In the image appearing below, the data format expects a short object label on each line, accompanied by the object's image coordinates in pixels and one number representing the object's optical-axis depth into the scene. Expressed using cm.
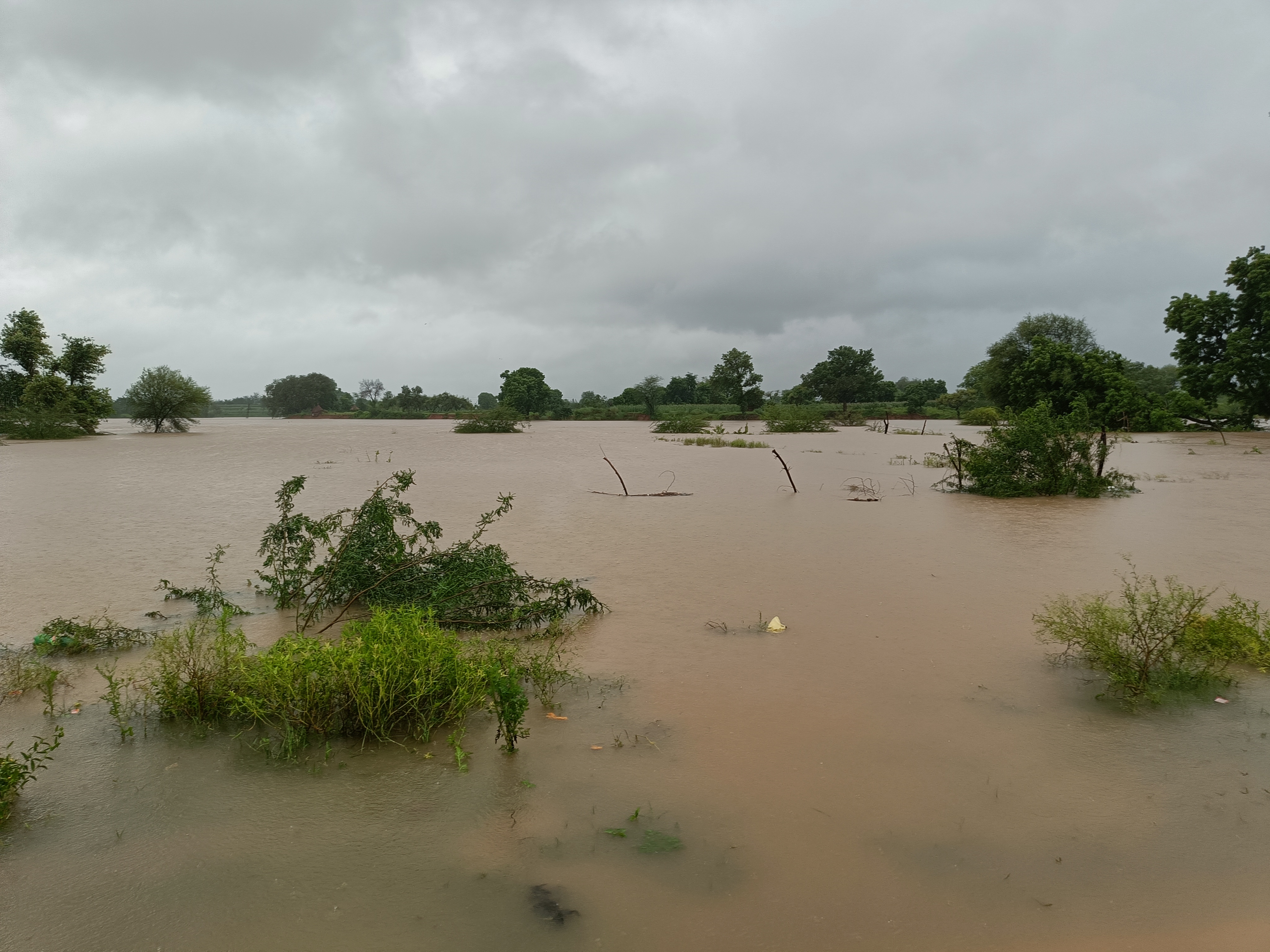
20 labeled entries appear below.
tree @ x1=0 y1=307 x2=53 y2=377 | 3581
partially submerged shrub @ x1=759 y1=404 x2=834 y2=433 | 4197
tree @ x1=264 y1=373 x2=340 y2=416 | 11631
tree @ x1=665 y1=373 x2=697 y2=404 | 9594
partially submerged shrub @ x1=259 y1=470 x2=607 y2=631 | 614
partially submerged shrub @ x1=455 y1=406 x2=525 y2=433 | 4516
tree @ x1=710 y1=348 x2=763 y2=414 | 7069
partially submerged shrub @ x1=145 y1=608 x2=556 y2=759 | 399
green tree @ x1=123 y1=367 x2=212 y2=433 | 4191
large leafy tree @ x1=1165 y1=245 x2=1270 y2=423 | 3048
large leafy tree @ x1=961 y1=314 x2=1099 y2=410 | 5081
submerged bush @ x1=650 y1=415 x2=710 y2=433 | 4359
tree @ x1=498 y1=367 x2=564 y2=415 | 7844
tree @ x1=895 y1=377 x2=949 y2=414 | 7806
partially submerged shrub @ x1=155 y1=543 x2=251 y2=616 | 627
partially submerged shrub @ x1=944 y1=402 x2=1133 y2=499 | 1362
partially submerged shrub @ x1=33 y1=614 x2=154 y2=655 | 542
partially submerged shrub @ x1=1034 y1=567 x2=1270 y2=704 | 464
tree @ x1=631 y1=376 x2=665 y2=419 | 8381
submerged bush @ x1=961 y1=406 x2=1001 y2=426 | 5034
